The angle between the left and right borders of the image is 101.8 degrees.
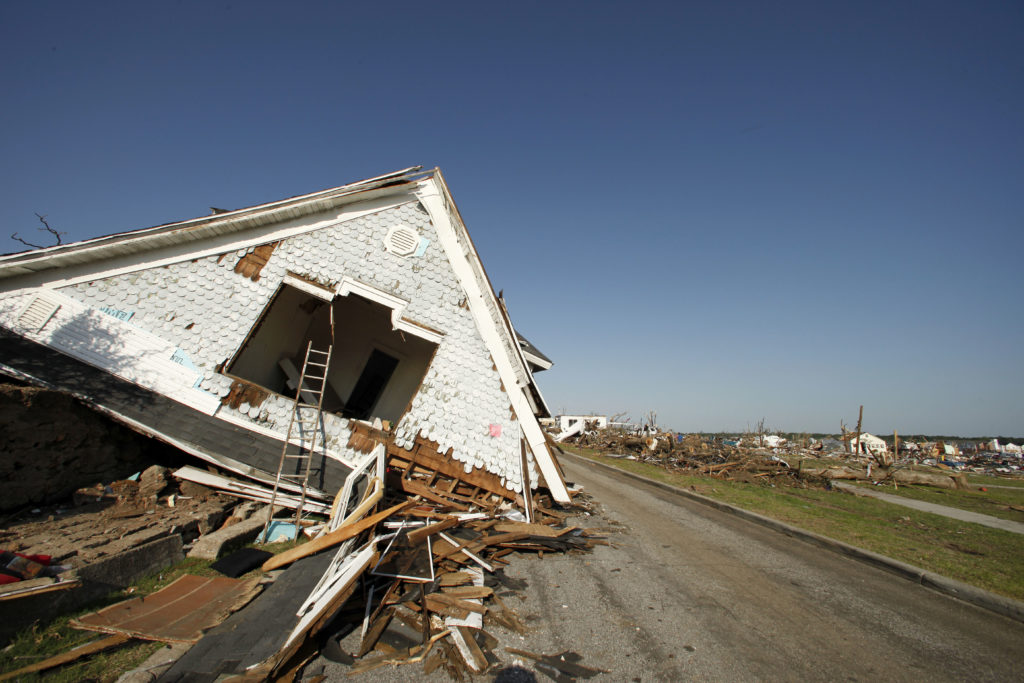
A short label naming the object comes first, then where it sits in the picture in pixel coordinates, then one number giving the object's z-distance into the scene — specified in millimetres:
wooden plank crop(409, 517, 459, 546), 5676
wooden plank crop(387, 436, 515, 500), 8688
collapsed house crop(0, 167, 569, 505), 7617
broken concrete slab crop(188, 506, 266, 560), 5543
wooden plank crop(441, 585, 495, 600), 5043
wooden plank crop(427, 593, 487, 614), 4668
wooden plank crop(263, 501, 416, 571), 5312
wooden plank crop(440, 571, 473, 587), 5340
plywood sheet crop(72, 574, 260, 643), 3697
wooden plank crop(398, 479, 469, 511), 8547
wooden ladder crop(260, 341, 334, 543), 7691
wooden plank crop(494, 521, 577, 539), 7449
